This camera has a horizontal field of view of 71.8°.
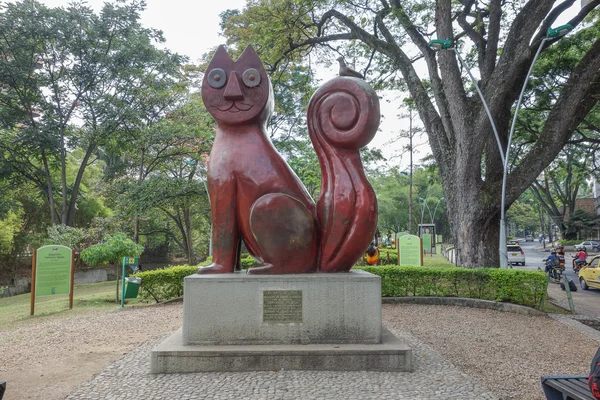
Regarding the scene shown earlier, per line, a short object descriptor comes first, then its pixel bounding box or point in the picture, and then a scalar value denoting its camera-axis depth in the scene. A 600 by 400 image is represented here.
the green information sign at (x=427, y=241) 30.69
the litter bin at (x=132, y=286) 10.40
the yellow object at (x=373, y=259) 14.83
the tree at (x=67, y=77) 18.03
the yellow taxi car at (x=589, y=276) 14.12
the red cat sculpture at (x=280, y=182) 5.18
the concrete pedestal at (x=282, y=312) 4.86
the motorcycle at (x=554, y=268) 16.92
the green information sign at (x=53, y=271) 9.95
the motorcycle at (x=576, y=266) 19.97
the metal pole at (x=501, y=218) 10.49
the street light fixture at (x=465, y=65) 10.49
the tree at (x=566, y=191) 24.77
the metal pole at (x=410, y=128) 16.39
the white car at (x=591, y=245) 36.19
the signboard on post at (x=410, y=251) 13.92
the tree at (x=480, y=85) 10.39
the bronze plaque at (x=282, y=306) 4.89
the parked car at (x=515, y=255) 25.30
